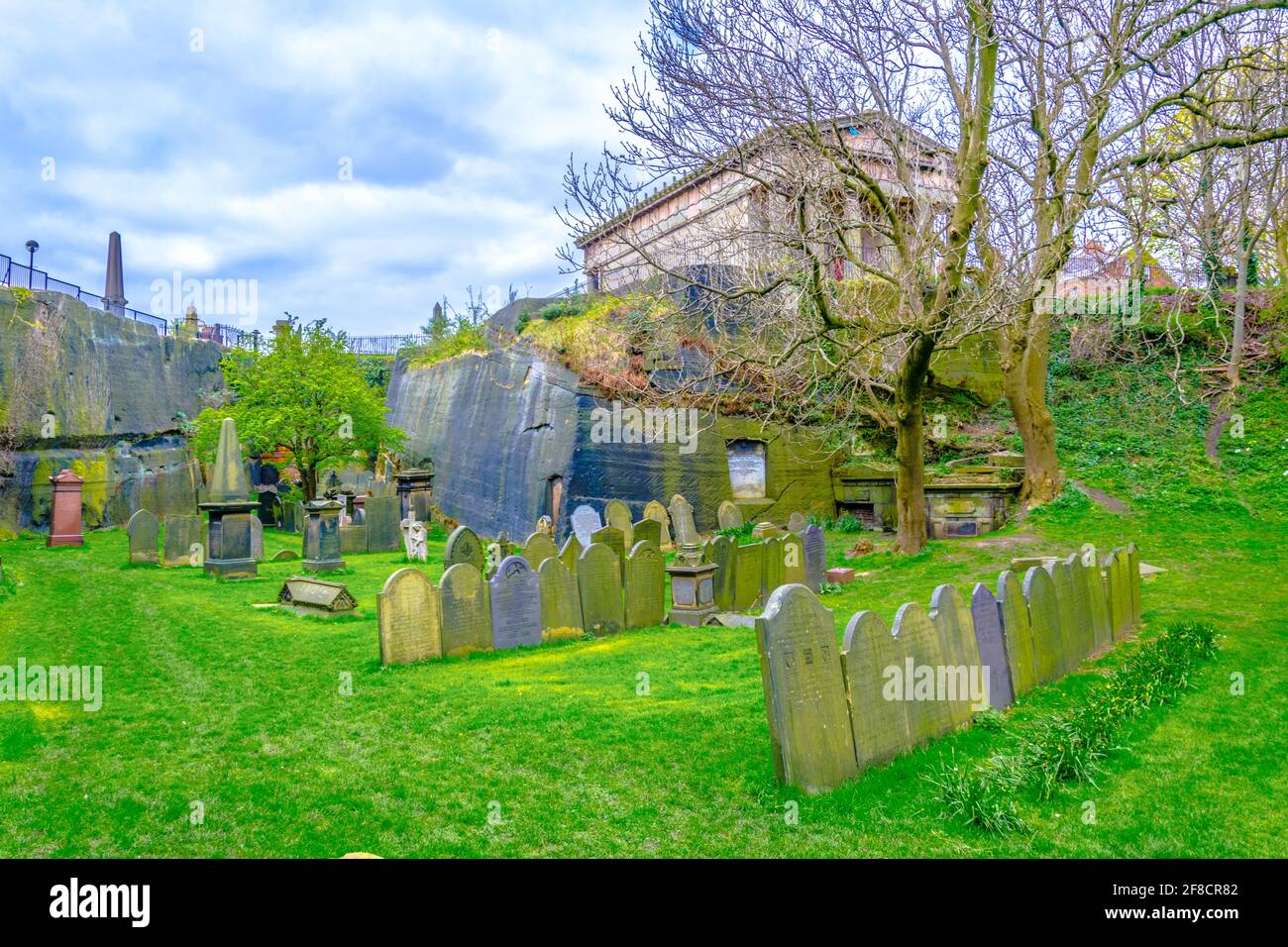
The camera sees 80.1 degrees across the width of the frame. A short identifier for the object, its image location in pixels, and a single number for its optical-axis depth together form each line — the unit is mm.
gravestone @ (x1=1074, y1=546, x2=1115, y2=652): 7707
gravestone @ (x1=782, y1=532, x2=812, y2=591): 12086
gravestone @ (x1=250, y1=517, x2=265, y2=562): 15202
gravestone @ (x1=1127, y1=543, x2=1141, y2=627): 9039
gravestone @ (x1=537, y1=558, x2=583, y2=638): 9008
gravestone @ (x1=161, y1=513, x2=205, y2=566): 15562
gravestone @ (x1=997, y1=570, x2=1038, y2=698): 6043
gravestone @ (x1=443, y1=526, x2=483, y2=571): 12688
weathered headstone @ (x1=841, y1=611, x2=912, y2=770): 4531
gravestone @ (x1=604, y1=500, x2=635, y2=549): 17156
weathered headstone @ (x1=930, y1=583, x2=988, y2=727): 5316
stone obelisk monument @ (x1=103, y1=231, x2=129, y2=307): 34125
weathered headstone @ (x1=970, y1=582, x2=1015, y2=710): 5758
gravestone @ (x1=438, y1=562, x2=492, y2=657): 8156
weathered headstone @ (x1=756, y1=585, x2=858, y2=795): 4207
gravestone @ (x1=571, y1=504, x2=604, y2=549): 18281
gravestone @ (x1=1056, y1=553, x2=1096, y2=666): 7285
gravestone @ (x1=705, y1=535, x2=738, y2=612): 11180
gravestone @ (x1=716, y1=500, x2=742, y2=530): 18859
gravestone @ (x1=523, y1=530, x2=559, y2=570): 11953
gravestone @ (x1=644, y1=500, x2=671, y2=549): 17891
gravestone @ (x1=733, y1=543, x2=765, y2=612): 11375
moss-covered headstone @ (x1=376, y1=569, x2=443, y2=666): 7652
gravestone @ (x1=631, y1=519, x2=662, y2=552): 13624
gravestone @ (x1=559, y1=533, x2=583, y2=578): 10938
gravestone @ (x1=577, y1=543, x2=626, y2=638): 9375
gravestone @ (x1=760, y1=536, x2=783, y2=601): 11766
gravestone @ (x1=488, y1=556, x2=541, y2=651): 8516
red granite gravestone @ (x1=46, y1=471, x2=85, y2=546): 19047
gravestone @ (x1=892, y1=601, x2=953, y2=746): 4926
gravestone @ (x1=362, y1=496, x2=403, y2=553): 19453
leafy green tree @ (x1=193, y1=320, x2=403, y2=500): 22609
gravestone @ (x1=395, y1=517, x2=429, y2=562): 17469
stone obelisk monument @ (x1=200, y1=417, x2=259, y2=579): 14312
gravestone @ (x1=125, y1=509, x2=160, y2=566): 15430
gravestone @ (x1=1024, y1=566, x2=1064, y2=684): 6480
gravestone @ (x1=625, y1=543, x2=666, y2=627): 9938
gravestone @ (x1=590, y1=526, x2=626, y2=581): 12438
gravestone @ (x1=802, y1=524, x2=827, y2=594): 12688
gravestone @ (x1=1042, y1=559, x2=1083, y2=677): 6934
